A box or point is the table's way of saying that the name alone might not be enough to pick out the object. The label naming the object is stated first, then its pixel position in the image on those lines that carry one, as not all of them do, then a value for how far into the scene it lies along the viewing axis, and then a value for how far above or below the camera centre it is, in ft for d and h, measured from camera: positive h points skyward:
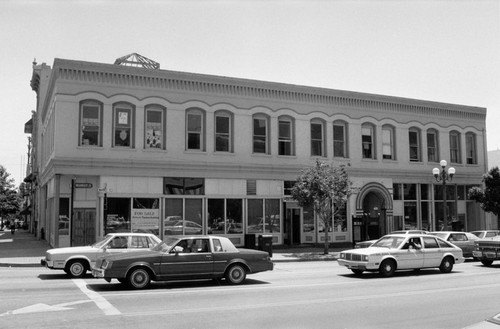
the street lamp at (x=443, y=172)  86.48 +6.67
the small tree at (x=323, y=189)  82.07 +3.47
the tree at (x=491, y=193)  103.45 +3.35
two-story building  82.69 +10.56
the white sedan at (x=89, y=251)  52.85 -4.28
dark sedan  43.80 -4.77
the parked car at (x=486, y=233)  82.38 -4.02
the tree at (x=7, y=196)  184.96 +6.23
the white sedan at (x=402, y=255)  53.93 -5.10
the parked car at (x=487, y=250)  63.98 -5.37
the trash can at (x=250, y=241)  80.85 -5.00
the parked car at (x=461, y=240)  73.67 -4.61
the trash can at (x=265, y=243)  75.10 -4.96
